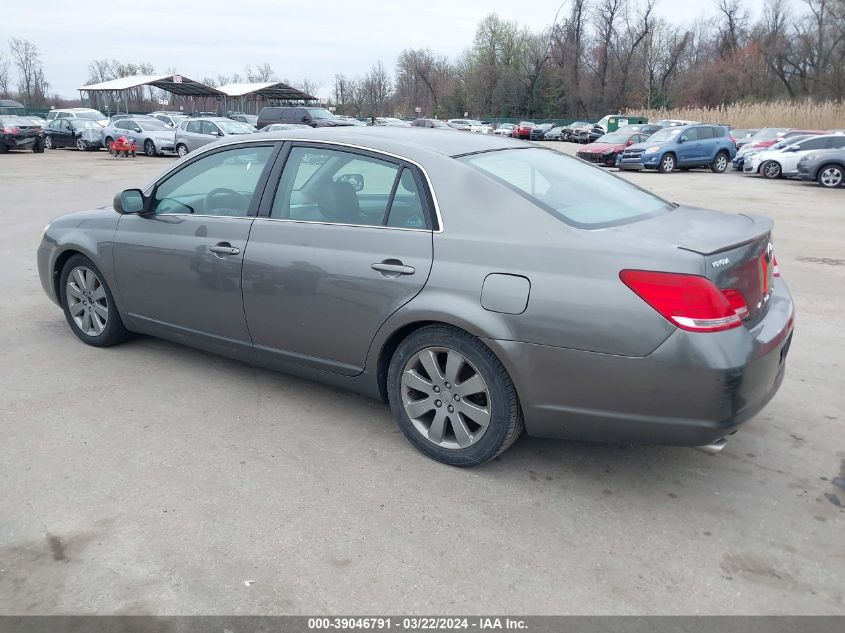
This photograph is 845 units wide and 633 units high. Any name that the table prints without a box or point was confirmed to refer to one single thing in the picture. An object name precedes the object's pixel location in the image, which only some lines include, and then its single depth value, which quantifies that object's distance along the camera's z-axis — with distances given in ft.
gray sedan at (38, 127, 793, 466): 9.75
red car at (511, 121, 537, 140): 170.81
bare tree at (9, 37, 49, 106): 268.62
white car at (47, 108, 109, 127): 129.39
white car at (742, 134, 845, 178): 66.61
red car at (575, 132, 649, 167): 88.63
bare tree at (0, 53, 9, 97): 269.44
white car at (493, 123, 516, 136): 169.25
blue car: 81.00
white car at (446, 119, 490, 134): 168.70
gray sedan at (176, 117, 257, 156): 88.28
